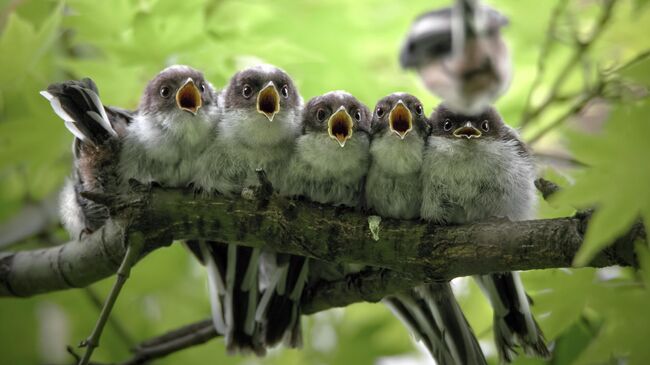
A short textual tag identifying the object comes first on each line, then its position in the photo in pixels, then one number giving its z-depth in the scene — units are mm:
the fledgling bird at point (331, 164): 5727
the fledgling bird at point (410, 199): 5586
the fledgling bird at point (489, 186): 5473
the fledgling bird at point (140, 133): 5395
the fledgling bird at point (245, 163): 5719
